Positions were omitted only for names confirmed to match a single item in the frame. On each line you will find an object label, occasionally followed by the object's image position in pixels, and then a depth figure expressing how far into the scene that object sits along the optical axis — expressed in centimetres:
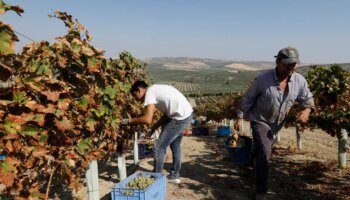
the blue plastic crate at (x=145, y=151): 981
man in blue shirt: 524
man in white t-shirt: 589
